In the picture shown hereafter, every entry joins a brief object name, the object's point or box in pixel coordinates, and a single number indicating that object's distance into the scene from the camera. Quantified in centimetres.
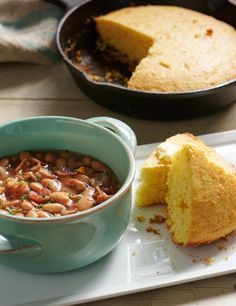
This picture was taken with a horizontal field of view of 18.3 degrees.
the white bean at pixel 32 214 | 64
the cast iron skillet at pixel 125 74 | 90
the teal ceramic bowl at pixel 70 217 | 62
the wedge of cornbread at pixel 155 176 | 75
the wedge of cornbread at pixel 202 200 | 69
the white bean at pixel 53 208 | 65
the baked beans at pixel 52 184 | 65
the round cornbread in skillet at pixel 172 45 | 98
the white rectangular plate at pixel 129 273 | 65
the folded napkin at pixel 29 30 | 111
